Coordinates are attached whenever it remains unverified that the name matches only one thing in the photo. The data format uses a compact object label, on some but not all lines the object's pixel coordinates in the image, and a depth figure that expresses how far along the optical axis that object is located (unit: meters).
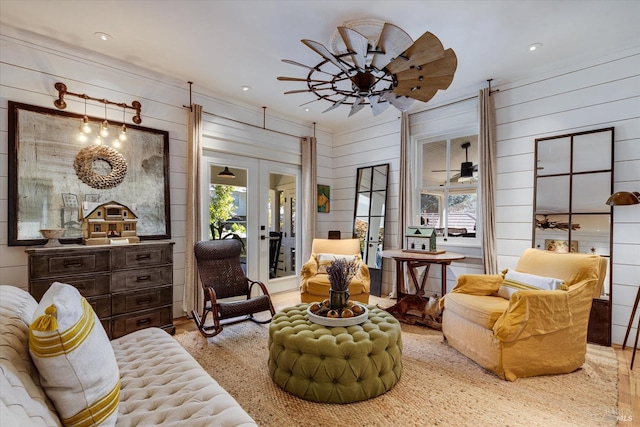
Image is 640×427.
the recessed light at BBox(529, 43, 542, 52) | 3.08
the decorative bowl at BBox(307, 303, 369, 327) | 2.33
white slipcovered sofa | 0.87
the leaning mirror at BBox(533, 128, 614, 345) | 3.16
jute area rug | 1.93
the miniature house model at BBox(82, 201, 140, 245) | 3.09
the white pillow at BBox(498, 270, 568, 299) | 2.56
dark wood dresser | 2.65
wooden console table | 3.54
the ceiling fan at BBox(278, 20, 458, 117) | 2.11
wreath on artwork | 3.20
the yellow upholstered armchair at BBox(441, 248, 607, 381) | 2.37
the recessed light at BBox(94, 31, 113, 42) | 2.92
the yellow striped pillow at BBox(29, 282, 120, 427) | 1.00
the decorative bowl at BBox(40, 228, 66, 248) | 2.81
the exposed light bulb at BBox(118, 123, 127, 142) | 3.45
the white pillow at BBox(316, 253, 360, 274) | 4.21
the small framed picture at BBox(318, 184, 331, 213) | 5.64
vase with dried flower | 2.50
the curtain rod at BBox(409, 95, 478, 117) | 4.10
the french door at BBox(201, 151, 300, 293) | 4.39
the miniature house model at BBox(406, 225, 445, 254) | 3.91
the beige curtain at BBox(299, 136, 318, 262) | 5.27
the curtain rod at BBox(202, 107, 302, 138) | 4.25
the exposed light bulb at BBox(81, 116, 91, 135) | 3.21
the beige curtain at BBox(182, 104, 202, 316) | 3.89
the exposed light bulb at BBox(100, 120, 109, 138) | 3.33
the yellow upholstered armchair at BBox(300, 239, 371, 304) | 3.74
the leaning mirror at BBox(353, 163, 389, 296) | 5.02
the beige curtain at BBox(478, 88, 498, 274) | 3.81
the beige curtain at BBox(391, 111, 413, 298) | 4.61
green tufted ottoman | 2.05
